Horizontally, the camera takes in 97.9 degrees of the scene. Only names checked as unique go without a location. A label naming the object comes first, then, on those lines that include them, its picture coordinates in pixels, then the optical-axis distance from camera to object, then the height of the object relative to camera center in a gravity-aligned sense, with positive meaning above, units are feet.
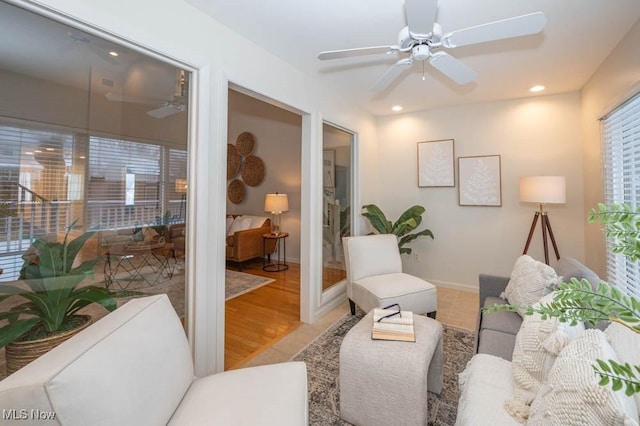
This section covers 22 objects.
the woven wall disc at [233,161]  19.20 +4.03
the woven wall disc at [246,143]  19.36 +5.30
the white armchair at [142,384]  2.47 -1.77
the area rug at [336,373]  5.54 -3.77
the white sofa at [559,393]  2.38 -1.77
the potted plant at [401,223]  12.49 -0.15
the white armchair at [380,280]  8.57 -2.06
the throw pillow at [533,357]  3.62 -1.93
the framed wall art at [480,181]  12.10 +1.73
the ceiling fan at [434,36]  4.47 +3.43
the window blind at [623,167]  6.88 +1.47
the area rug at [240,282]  12.55 -3.16
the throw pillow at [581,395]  2.32 -1.59
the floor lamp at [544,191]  9.43 +1.00
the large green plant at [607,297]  1.80 -0.53
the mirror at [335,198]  11.23 +0.93
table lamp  16.48 +0.96
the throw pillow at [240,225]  17.56 -0.37
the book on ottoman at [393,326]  5.34 -2.15
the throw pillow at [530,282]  6.07 -1.41
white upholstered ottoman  4.77 -2.83
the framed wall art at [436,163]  12.92 +2.67
